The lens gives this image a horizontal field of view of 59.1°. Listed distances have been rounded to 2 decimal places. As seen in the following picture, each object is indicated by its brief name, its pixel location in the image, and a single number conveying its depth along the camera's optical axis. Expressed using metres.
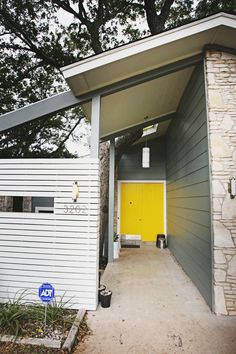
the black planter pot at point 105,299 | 2.90
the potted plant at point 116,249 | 5.72
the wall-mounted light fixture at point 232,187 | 2.76
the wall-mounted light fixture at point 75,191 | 2.86
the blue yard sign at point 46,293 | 2.30
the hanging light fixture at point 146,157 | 4.59
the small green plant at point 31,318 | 2.28
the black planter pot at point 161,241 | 6.90
